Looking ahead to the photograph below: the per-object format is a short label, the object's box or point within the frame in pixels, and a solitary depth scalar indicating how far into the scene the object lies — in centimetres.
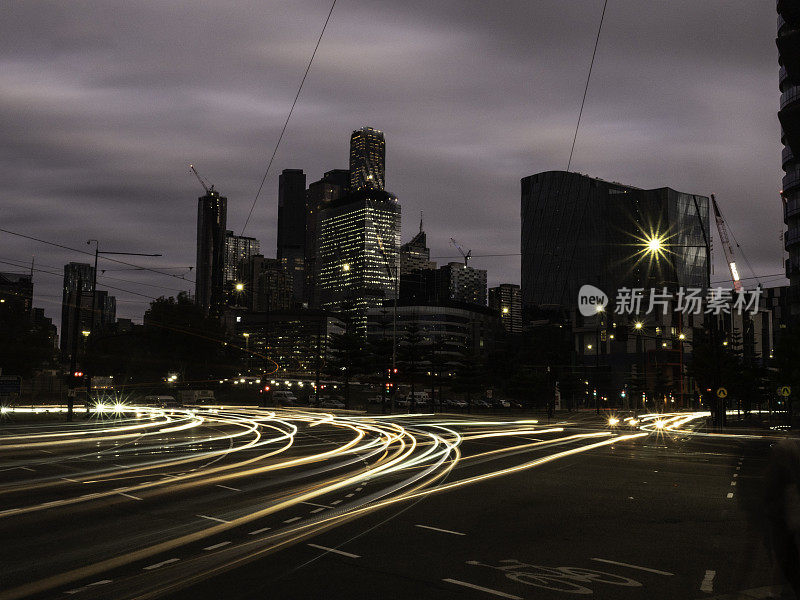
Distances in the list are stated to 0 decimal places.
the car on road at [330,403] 8738
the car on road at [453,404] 10451
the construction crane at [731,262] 12861
